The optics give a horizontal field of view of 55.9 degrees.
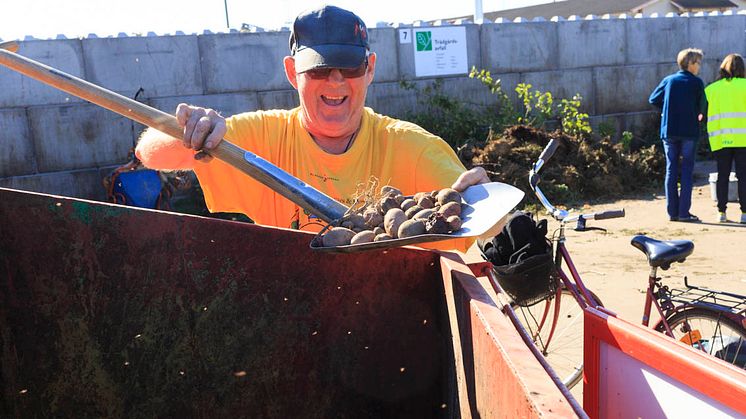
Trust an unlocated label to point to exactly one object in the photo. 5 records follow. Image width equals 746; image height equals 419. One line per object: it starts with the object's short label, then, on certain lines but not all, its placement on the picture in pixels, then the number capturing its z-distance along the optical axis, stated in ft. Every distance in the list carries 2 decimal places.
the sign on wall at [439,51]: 30.76
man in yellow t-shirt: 7.52
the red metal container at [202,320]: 6.70
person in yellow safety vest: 23.73
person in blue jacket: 24.22
